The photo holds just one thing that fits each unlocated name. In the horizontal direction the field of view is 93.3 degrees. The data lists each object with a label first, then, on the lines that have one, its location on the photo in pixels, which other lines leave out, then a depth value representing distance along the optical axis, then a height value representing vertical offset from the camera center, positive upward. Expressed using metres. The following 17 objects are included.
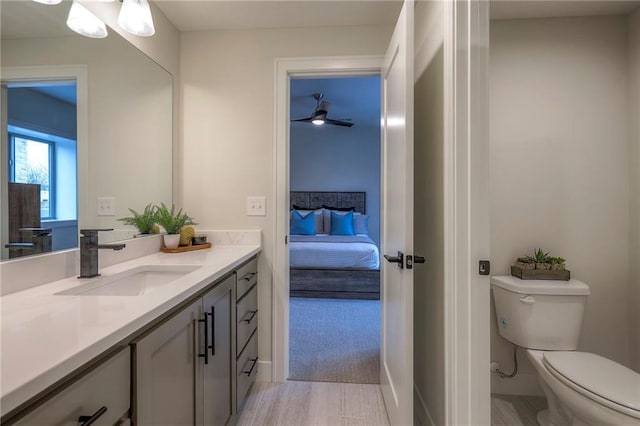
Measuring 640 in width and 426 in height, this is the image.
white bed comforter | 3.71 -0.54
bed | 3.71 -0.73
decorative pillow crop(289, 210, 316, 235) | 5.01 -0.21
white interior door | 1.27 -0.04
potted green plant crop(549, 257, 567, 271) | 1.74 -0.30
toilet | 1.26 -0.72
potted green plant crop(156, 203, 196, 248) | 1.83 -0.07
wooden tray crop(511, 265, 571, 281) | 1.72 -0.36
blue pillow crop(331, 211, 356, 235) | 5.11 -0.20
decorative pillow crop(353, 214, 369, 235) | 5.36 -0.21
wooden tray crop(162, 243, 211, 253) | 1.81 -0.22
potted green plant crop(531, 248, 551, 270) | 1.75 -0.29
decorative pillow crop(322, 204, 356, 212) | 5.66 +0.08
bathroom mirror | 1.02 +0.42
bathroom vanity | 0.54 -0.32
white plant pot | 1.83 -0.17
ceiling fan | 3.96 +1.36
